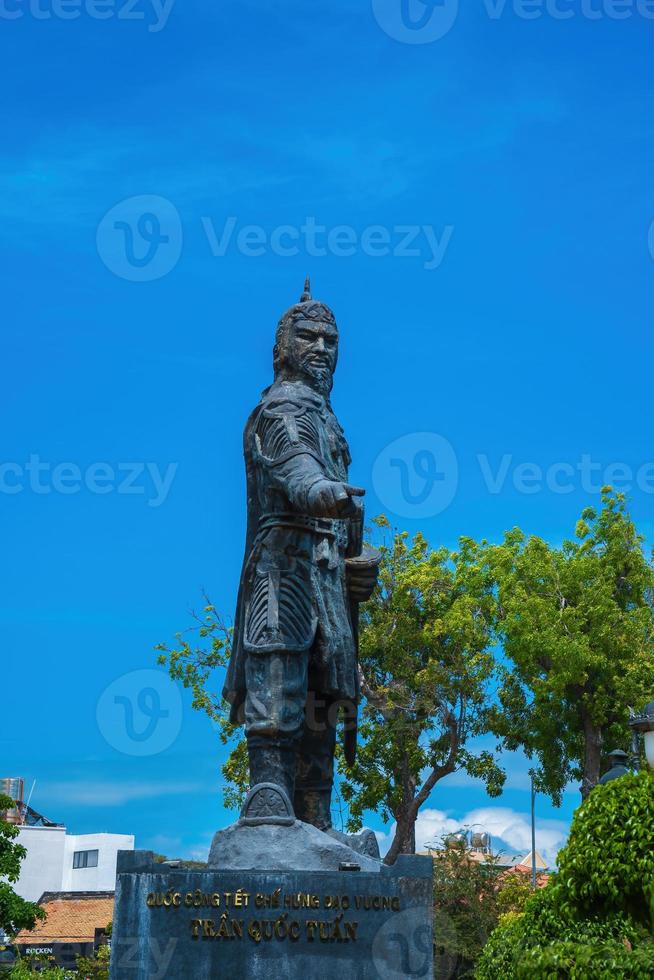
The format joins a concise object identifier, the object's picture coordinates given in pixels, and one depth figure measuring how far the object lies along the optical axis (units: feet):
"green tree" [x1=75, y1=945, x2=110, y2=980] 96.43
